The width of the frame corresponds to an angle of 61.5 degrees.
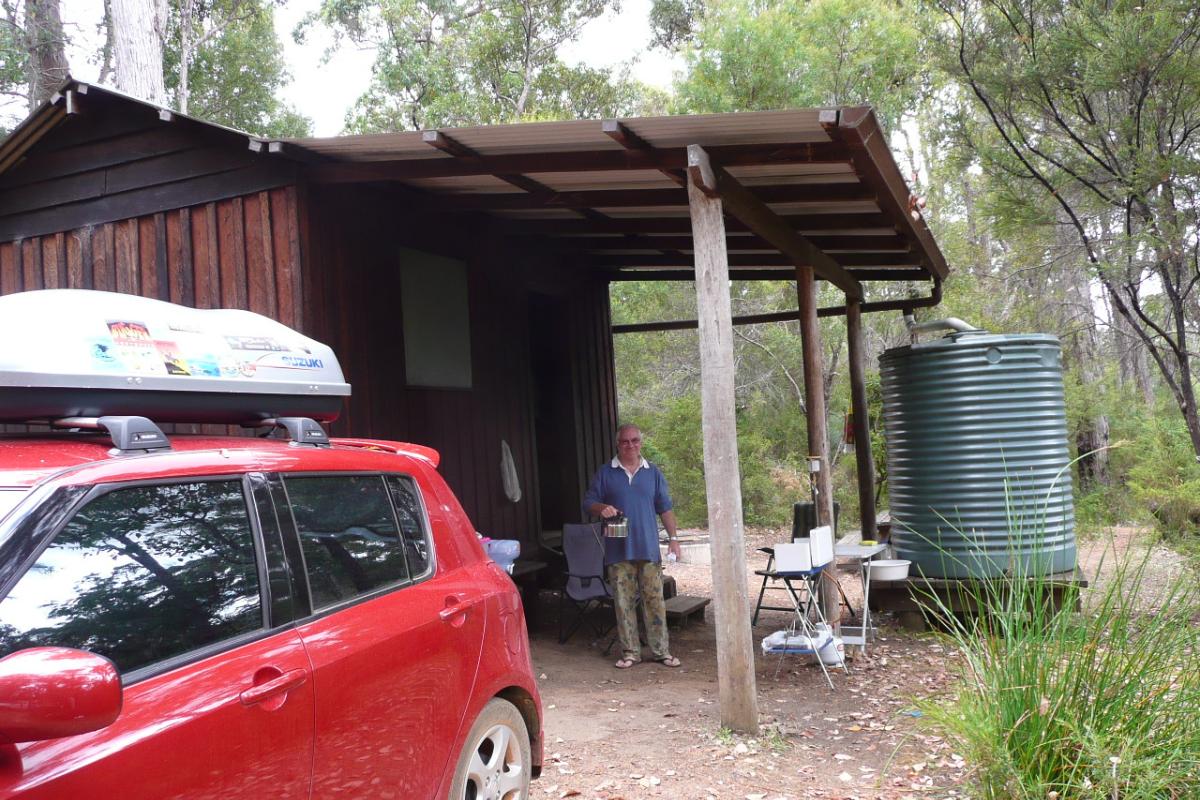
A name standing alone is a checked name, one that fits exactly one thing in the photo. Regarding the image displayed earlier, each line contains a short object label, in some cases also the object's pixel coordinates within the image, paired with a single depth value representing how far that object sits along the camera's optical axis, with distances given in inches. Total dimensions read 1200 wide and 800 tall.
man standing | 275.7
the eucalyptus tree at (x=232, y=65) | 752.3
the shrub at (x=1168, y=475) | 423.8
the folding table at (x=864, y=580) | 266.4
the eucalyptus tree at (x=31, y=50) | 732.0
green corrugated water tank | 296.5
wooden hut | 216.7
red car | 72.6
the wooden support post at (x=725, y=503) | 209.6
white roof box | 104.4
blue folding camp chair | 302.5
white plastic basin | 293.8
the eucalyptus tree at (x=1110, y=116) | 325.4
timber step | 332.8
